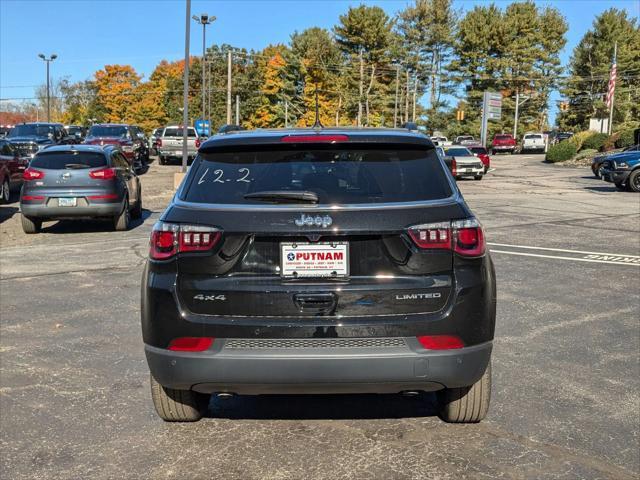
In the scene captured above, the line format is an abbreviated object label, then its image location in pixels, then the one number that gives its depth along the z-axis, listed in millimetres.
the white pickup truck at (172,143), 35394
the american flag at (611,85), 48412
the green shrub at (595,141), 46656
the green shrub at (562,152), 47000
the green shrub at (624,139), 43472
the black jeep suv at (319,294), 3406
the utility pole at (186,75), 27280
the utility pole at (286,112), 93612
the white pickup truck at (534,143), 63938
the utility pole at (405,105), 90562
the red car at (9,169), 18484
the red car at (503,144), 66000
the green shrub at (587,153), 45844
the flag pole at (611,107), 48431
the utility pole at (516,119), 82406
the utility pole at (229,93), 51069
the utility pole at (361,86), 90312
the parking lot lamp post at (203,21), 45412
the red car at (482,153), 36719
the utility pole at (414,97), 88462
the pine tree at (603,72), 73938
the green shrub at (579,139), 48875
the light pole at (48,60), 62344
